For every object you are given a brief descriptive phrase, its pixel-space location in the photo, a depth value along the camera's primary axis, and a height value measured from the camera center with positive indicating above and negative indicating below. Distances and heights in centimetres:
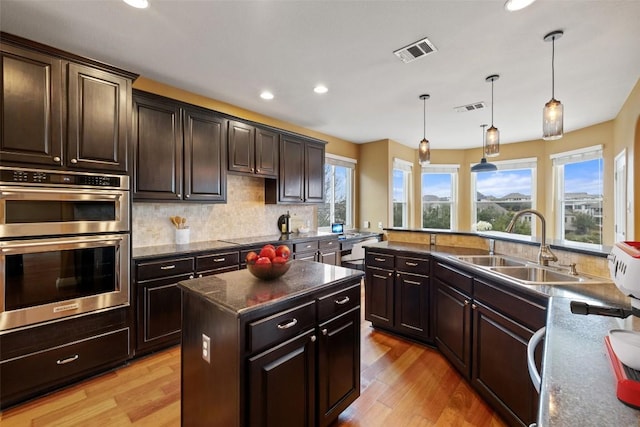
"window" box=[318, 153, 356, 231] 543 +39
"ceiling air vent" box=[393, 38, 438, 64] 231 +137
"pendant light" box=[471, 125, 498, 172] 466 +75
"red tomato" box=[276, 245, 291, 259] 167 -24
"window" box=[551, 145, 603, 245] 473 +34
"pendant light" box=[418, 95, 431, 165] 313 +67
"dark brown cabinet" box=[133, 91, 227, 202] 274 +64
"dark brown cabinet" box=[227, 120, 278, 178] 354 +81
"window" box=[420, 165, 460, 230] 671 +34
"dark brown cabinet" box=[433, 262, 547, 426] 163 -85
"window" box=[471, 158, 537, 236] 593 +42
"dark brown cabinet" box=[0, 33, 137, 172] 191 +76
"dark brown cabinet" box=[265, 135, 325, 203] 412 +59
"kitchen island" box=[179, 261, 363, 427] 127 -69
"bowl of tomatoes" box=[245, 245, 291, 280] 161 -29
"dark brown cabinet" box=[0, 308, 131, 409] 191 -105
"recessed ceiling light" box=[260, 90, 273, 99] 336 +141
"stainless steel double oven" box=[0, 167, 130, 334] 190 -24
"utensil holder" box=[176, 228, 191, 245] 321 -28
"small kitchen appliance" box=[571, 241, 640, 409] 64 -28
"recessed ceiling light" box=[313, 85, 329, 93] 322 +141
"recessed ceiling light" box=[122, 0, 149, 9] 185 +137
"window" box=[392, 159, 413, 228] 606 +44
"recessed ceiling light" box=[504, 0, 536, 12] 180 +134
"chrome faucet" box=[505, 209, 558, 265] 201 -29
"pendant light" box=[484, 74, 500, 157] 295 +76
